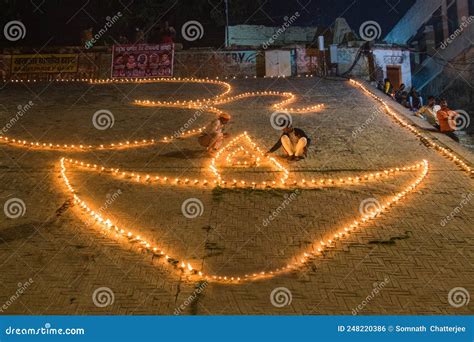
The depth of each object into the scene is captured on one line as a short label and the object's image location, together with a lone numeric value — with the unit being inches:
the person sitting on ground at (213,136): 368.8
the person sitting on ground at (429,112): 534.5
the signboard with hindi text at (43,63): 743.1
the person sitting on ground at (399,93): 683.3
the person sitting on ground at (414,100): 673.8
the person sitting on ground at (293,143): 357.1
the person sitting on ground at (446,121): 439.5
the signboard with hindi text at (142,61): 740.6
